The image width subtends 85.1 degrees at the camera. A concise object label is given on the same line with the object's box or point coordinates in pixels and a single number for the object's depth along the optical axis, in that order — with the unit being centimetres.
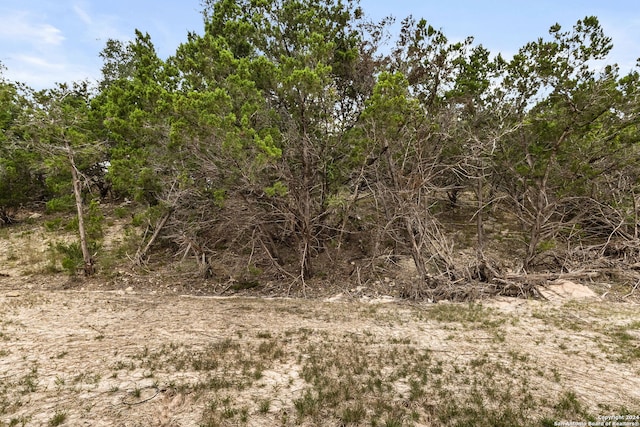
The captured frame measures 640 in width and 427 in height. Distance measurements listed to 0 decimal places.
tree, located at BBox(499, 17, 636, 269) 1016
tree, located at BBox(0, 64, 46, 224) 1582
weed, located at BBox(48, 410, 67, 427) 394
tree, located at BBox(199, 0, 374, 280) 966
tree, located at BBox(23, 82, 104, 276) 1111
